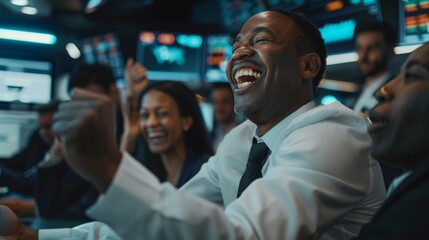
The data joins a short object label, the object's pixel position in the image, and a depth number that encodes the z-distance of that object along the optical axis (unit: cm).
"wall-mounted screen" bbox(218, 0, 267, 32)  371
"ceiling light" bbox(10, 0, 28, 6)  358
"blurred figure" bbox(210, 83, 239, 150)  374
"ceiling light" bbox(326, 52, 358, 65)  308
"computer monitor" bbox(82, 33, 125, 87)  449
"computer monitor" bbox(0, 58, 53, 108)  347
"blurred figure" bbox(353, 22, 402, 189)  255
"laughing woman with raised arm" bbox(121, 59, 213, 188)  249
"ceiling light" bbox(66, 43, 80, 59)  509
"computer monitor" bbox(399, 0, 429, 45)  244
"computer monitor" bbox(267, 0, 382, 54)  286
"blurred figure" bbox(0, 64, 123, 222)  237
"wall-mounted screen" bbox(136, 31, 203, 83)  437
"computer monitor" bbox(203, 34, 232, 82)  436
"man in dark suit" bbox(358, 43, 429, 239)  81
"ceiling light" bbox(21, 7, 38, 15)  384
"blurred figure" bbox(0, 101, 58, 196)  288
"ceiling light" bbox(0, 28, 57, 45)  396
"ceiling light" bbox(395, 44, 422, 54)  255
